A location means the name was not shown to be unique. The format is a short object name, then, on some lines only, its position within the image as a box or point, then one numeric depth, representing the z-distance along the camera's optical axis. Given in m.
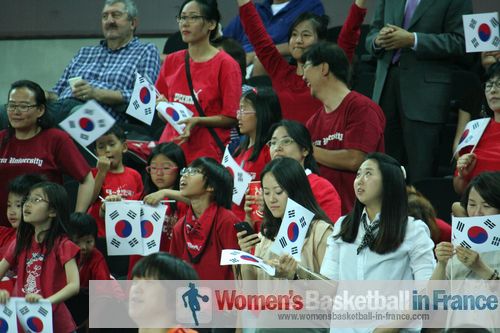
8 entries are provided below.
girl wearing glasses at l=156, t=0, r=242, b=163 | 15.95
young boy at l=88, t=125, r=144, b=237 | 15.48
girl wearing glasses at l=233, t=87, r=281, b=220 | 14.65
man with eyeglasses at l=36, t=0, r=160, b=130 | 17.72
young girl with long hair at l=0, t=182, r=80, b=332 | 13.07
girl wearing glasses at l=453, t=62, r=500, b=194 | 14.05
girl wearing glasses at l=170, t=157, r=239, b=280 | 13.13
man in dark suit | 16.34
